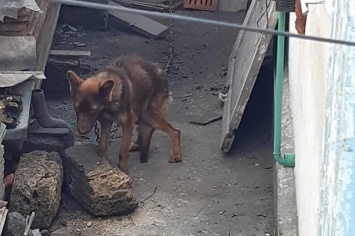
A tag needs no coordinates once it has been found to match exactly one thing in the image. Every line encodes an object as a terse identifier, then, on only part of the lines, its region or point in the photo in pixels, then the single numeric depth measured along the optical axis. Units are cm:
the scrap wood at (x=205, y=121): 849
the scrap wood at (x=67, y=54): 880
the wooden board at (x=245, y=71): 718
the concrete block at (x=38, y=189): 592
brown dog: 680
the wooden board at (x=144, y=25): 1121
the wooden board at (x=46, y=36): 766
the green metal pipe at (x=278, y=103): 530
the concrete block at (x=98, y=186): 625
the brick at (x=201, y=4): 1259
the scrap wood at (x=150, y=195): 680
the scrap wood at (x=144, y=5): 1225
